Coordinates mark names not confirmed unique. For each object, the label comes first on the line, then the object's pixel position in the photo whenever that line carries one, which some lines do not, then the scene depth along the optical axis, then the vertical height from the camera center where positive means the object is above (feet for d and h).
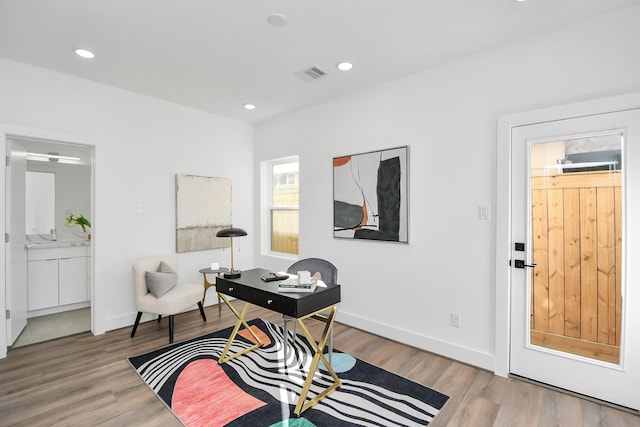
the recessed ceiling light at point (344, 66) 9.70 +4.75
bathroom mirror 15.28 +0.58
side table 12.93 -2.87
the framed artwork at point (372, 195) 10.64 +0.69
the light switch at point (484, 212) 8.86 +0.06
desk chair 9.17 -1.78
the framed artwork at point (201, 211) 13.60 +0.12
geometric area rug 6.75 -4.46
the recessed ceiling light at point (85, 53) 8.97 +4.75
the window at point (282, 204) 15.16 +0.50
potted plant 15.24 -0.38
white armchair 10.71 -2.95
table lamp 9.59 -0.61
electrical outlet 9.42 -3.26
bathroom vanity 12.67 -2.72
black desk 7.07 -2.18
